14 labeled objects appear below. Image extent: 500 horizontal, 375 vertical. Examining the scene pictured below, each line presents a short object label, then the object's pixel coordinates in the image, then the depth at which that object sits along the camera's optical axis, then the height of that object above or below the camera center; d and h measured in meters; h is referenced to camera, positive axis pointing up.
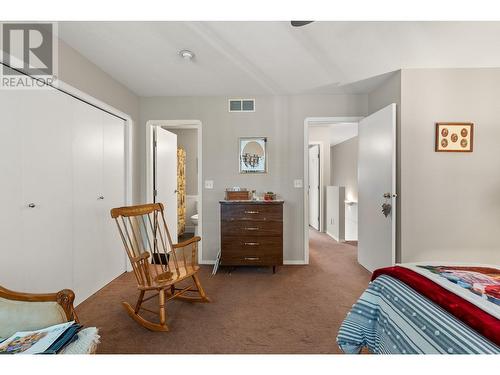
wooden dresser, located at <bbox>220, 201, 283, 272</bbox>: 3.17 -0.63
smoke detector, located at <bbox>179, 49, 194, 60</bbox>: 2.38 +1.24
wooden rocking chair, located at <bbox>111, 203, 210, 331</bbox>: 2.01 -0.81
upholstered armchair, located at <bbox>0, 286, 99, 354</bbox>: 1.18 -0.62
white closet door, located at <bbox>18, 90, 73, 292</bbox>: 1.90 -0.07
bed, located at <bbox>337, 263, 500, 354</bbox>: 0.91 -0.55
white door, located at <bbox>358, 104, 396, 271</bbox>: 2.74 -0.06
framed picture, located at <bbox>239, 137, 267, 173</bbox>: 3.58 +0.41
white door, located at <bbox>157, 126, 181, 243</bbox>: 3.69 +0.15
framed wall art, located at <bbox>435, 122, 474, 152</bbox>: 2.67 +0.49
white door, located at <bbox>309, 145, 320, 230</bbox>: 6.02 -0.07
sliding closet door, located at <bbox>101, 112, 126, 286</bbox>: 2.90 -0.07
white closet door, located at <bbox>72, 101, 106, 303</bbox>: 2.42 -0.17
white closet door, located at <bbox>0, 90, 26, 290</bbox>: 1.72 -0.05
